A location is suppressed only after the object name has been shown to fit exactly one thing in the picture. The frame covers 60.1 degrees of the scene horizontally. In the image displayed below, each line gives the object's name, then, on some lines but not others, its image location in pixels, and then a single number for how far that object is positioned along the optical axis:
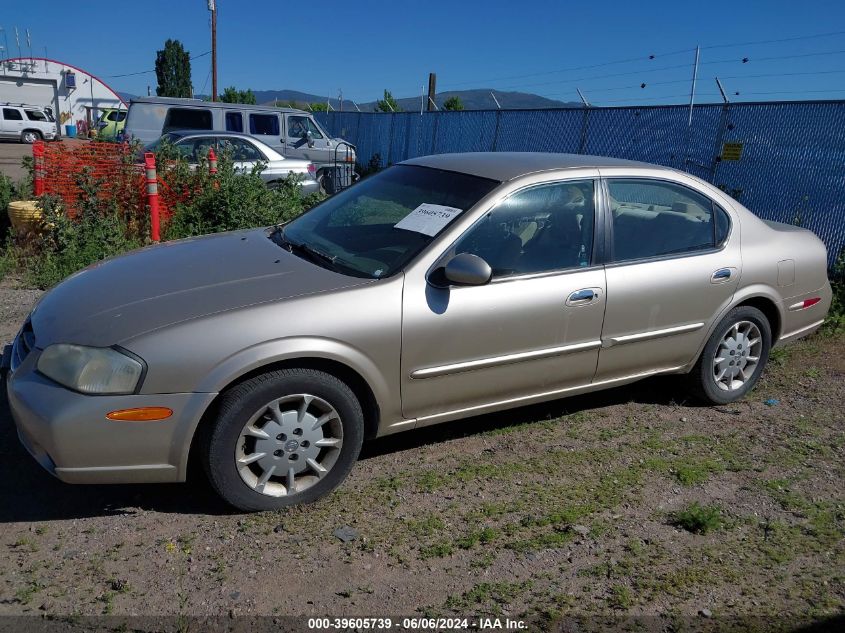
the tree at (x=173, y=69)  60.53
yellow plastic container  7.91
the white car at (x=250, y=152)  11.76
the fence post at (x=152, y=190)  7.76
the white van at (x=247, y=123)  16.14
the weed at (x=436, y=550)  3.14
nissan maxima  3.08
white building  51.53
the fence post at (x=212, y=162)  8.80
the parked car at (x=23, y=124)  35.47
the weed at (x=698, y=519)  3.41
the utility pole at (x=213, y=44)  34.62
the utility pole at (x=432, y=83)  26.79
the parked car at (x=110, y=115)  38.43
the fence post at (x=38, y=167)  8.54
